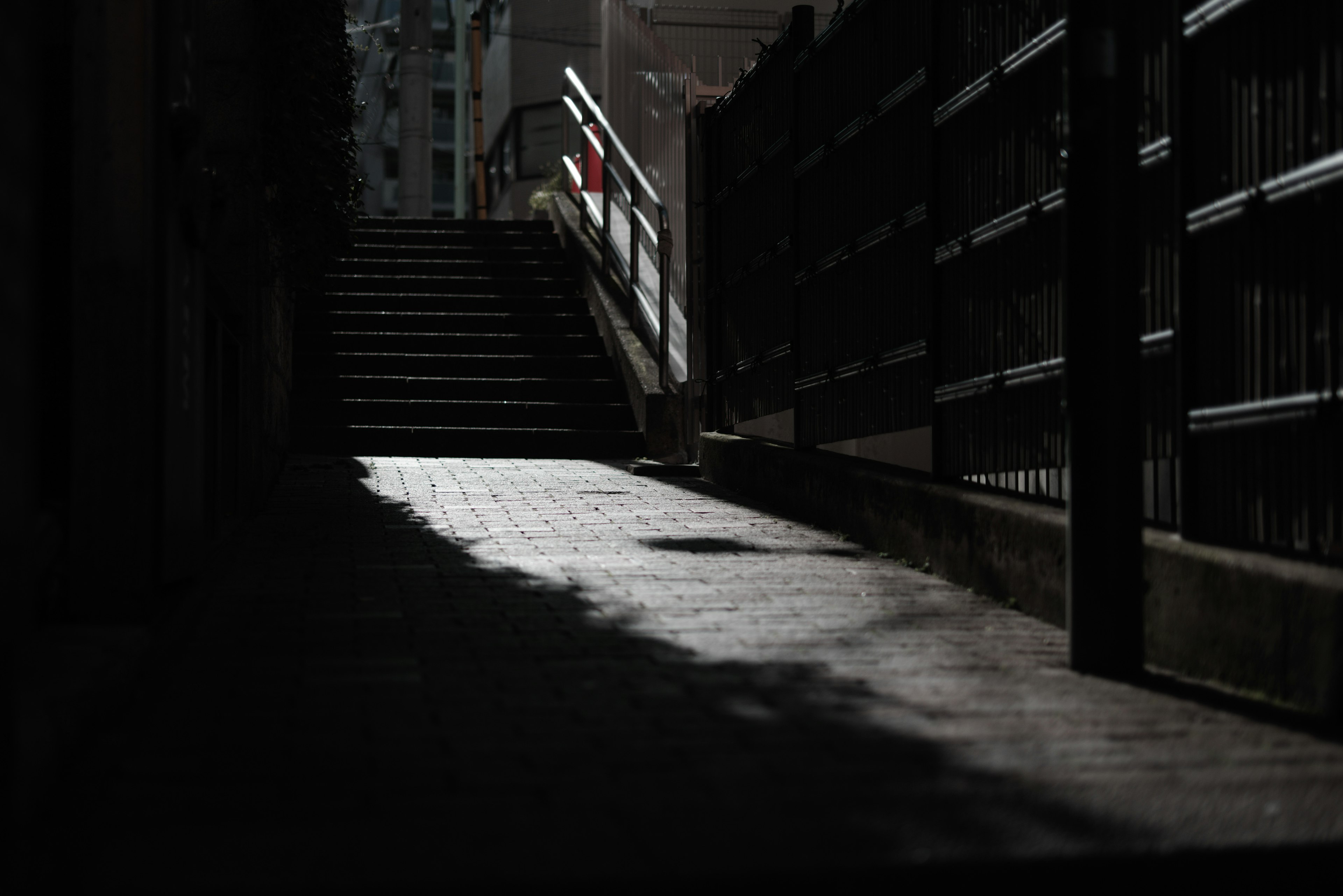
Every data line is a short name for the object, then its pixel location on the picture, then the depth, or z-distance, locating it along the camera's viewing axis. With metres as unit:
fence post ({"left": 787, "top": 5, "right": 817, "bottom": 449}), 8.93
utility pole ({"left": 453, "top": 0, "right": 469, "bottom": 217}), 36.94
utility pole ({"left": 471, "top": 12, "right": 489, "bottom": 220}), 32.75
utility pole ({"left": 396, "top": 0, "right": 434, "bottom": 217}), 24.11
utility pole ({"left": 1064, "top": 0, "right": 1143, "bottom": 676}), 4.45
